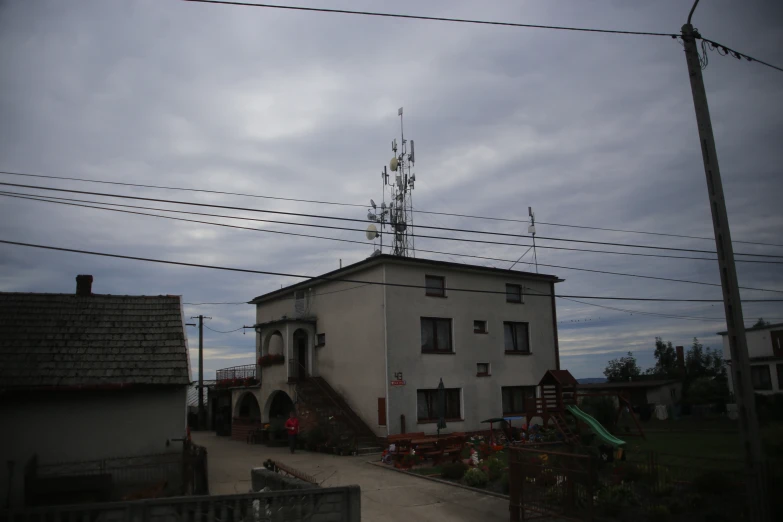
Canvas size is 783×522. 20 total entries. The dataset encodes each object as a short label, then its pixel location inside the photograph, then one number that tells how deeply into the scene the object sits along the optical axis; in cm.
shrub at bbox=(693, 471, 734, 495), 1041
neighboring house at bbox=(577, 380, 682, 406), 4431
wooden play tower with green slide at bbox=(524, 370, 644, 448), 2189
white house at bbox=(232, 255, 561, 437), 2470
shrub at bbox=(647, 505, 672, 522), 1006
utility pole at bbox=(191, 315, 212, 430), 4219
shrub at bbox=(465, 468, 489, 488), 1488
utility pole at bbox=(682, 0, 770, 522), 962
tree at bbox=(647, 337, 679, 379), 6348
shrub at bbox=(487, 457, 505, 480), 1518
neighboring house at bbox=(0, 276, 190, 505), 1291
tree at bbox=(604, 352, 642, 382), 6369
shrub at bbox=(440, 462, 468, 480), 1580
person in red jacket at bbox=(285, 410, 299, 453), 2336
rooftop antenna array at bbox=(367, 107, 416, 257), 2848
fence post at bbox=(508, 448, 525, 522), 1122
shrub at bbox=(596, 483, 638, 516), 1086
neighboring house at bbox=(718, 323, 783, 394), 3681
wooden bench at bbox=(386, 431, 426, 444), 2124
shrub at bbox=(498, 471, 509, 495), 1395
